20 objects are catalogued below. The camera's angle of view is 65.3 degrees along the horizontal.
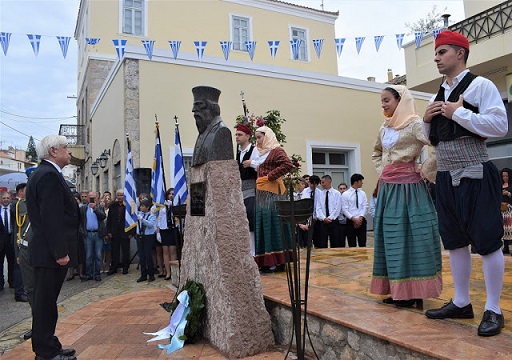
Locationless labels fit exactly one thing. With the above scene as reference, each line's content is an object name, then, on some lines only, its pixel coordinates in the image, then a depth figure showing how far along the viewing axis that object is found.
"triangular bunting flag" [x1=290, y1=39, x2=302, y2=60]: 12.20
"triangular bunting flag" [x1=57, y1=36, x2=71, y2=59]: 10.23
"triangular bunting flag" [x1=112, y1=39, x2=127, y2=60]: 9.19
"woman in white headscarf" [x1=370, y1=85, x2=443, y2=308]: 2.98
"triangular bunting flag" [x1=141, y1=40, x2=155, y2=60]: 9.50
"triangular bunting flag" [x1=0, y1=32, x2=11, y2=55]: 9.11
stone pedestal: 3.22
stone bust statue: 3.56
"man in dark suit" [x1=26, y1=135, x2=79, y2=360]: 3.13
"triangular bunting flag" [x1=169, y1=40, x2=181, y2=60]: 9.77
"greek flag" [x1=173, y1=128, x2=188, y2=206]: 5.27
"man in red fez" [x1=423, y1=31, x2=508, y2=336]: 2.43
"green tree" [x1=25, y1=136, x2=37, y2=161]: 58.60
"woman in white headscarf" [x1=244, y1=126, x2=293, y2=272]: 4.69
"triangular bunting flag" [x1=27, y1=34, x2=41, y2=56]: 9.57
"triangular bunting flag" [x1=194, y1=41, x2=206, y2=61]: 10.02
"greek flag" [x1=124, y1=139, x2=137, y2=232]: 7.29
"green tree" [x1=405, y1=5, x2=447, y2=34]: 18.06
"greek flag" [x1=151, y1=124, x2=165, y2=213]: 6.38
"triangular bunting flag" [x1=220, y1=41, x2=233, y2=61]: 10.85
